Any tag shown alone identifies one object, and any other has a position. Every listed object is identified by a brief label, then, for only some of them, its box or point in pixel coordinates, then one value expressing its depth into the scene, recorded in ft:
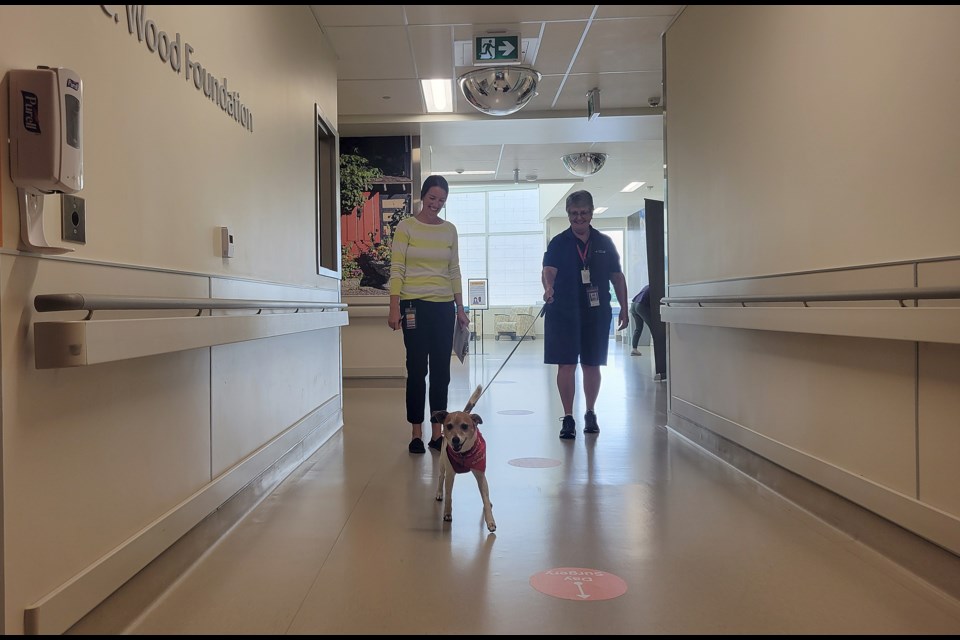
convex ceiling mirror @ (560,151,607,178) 26.66
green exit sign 15.15
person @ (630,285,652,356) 27.84
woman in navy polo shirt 12.85
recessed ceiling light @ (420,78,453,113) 18.19
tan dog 7.15
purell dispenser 4.08
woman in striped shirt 11.29
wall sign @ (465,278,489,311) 40.96
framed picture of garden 21.94
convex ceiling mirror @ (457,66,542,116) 15.79
